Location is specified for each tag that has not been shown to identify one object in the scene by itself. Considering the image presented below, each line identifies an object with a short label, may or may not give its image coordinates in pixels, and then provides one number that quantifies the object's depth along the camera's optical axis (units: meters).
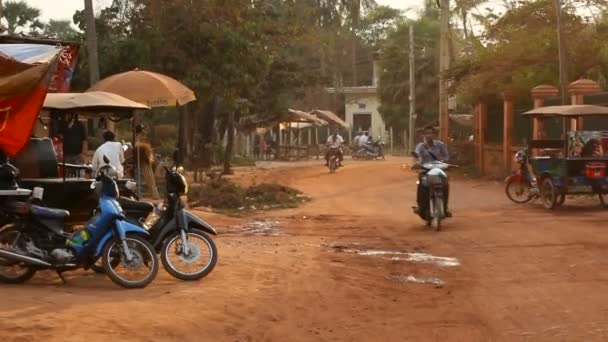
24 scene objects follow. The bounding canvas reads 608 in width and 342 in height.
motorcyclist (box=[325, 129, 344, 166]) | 34.63
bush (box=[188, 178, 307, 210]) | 18.17
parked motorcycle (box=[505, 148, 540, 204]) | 18.38
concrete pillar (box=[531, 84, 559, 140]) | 24.16
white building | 68.31
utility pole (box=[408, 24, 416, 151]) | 46.52
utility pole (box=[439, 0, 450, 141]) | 31.64
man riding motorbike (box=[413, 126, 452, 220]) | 14.60
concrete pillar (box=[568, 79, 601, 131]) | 21.36
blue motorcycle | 8.79
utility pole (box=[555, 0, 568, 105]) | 22.50
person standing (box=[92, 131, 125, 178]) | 12.95
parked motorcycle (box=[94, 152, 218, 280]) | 9.30
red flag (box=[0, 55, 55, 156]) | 8.88
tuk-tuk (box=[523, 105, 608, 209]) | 16.64
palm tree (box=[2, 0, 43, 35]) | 36.94
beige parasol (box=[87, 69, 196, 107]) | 16.20
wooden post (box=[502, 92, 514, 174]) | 26.44
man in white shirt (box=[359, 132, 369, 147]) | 48.47
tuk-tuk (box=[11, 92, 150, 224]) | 10.18
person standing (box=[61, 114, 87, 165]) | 14.75
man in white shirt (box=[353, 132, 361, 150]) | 49.38
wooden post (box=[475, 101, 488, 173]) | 29.95
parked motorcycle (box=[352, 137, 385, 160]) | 47.38
